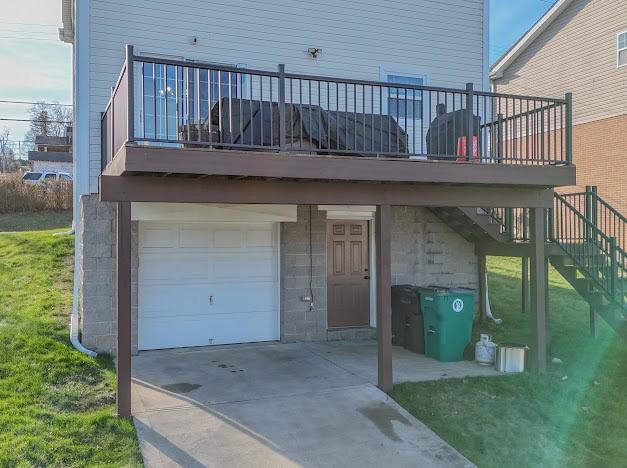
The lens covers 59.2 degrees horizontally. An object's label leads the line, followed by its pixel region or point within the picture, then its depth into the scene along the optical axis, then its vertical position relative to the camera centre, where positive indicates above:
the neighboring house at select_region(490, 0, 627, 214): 16.06 +4.95
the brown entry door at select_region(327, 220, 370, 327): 9.17 -0.74
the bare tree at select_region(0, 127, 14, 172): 39.39 +6.00
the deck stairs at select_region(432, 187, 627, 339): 7.36 -0.23
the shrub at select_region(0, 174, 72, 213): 15.88 +1.02
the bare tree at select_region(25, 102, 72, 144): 36.44 +7.45
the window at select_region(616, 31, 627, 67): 15.81 +5.21
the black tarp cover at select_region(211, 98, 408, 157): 6.05 +1.19
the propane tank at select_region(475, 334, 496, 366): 7.46 -1.65
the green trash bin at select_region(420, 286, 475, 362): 7.65 -1.28
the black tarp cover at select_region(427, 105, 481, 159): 6.80 +1.34
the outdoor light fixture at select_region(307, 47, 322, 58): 8.91 +2.90
